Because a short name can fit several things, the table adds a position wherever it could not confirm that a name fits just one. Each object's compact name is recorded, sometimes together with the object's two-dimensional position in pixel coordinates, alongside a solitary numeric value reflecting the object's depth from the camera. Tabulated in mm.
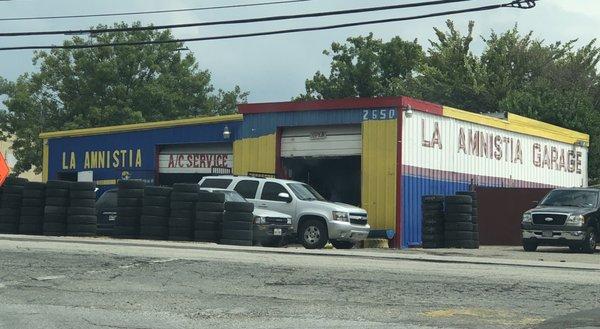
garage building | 29250
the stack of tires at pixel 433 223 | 26781
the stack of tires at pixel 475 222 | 26641
